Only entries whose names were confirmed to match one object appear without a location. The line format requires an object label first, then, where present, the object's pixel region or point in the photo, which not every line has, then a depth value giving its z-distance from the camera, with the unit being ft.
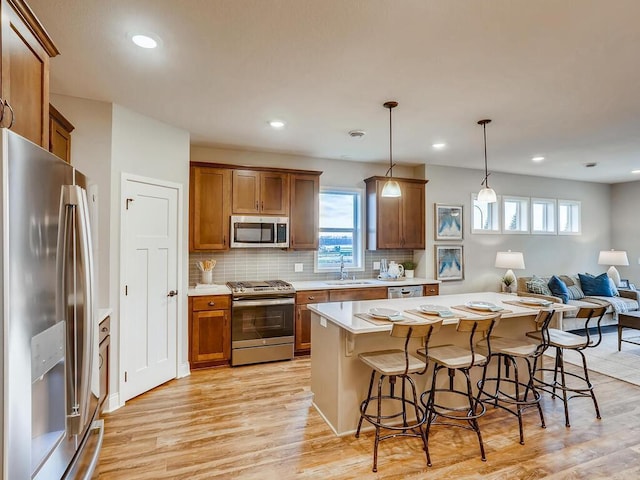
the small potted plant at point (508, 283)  19.49
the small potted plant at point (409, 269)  18.26
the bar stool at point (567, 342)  9.26
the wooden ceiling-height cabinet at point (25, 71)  3.88
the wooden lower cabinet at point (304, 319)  14.64
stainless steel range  13.44
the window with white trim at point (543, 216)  21.68
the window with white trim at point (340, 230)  17.43
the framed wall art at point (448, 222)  18.60
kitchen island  8.69
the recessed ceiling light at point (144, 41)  7.01
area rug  12.73
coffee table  14.96
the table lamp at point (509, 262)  18.74
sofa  18.26
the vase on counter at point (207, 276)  14.56
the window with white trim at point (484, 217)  19.77
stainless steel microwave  14.55
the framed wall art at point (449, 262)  18.57
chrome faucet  17.06
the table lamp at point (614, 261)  21.20
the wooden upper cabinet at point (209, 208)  13.89
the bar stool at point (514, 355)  9.04
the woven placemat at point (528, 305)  9.92
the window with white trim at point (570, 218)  22.77
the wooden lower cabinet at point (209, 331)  12.97
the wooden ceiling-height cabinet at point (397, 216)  17.12
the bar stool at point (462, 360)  8.08
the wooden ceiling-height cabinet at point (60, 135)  8.30
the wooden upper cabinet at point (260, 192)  14.62
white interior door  10.56
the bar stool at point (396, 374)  7.56
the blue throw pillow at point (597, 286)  19.93
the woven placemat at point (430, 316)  8.61
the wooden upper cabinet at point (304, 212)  15.64
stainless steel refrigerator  3.14
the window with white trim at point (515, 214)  20.79
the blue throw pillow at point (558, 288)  18.83
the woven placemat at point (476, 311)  9.26
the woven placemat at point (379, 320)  8.25
